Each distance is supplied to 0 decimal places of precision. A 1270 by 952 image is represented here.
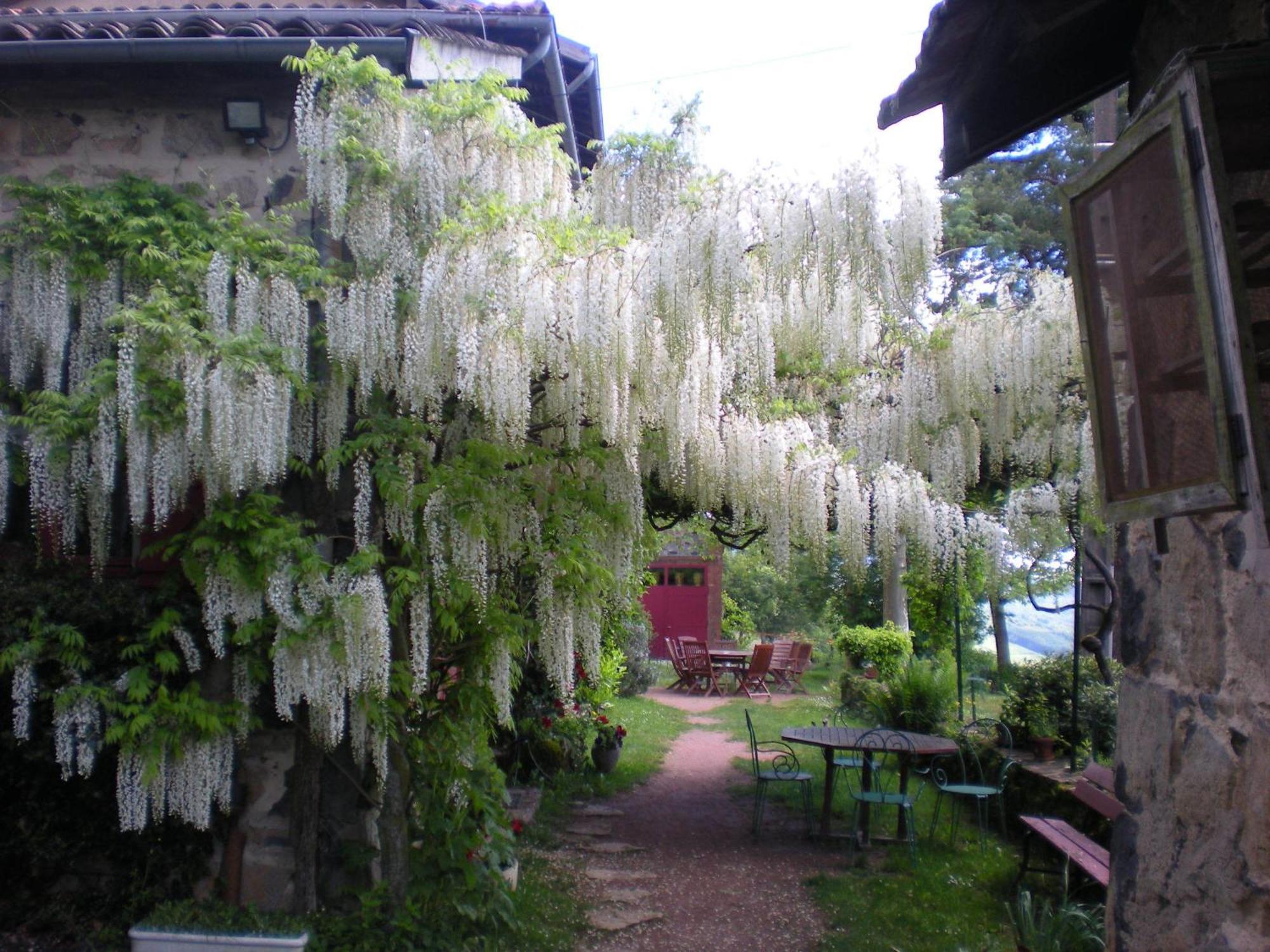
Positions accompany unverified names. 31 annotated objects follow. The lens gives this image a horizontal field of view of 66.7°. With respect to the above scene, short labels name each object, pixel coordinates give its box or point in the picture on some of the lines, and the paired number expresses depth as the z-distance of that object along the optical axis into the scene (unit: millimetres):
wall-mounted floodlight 4219
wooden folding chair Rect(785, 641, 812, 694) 14133
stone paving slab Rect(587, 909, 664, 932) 4660
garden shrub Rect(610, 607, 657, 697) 10719
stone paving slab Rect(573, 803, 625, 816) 6777
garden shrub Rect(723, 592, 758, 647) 18344
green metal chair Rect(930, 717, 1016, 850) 5915
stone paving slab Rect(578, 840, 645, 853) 5941
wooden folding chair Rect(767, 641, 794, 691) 14102
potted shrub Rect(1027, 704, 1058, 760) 6242
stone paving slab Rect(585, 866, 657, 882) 5418
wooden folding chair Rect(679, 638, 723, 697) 13445
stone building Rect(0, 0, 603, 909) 4066
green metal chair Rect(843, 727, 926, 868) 5852
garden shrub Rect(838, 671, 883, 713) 9094
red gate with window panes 17875
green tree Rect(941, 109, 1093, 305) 11961
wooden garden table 13750
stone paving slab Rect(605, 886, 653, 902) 5090
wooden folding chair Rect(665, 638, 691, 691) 13852
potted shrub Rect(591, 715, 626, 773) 7922
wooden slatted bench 2943
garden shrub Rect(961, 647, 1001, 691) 11034
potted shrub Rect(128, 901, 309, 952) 3490
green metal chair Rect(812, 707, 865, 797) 6709
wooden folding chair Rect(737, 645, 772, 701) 13375
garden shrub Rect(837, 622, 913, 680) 10547
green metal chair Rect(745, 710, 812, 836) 6344
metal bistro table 5996
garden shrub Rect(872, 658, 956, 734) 7867
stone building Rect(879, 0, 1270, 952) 1393
